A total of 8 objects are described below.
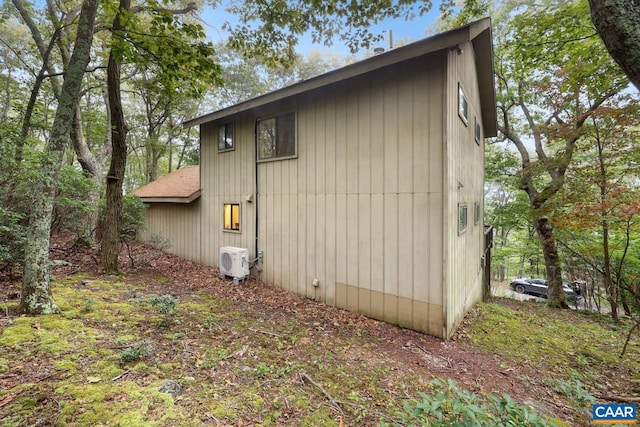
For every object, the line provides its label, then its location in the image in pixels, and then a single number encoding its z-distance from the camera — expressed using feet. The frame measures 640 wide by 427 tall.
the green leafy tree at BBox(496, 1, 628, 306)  23.22
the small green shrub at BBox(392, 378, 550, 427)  5.05
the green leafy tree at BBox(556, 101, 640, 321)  21.18
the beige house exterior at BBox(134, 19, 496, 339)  14.57
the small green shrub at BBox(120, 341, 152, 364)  9.20
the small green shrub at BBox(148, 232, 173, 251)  29.35
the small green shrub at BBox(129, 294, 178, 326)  12.77
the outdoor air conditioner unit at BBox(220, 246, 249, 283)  22.54
